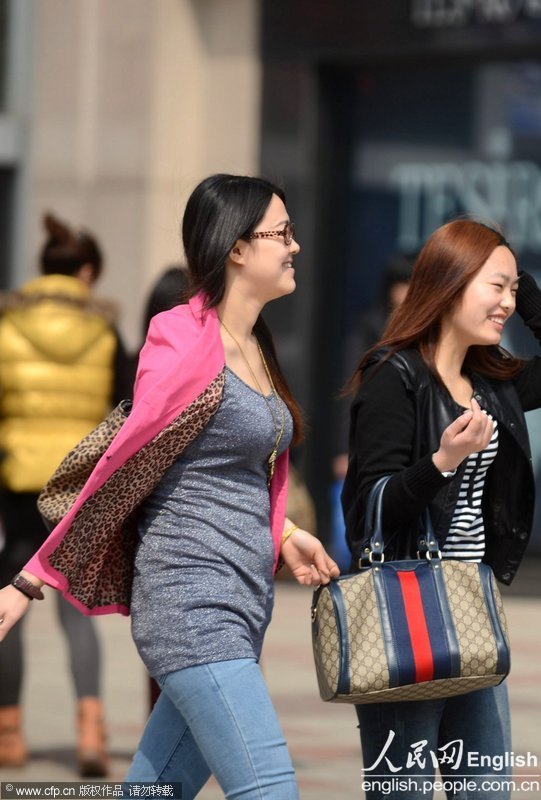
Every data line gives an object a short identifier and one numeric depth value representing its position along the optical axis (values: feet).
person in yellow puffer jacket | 41.27
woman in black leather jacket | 25.13
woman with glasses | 23.40
